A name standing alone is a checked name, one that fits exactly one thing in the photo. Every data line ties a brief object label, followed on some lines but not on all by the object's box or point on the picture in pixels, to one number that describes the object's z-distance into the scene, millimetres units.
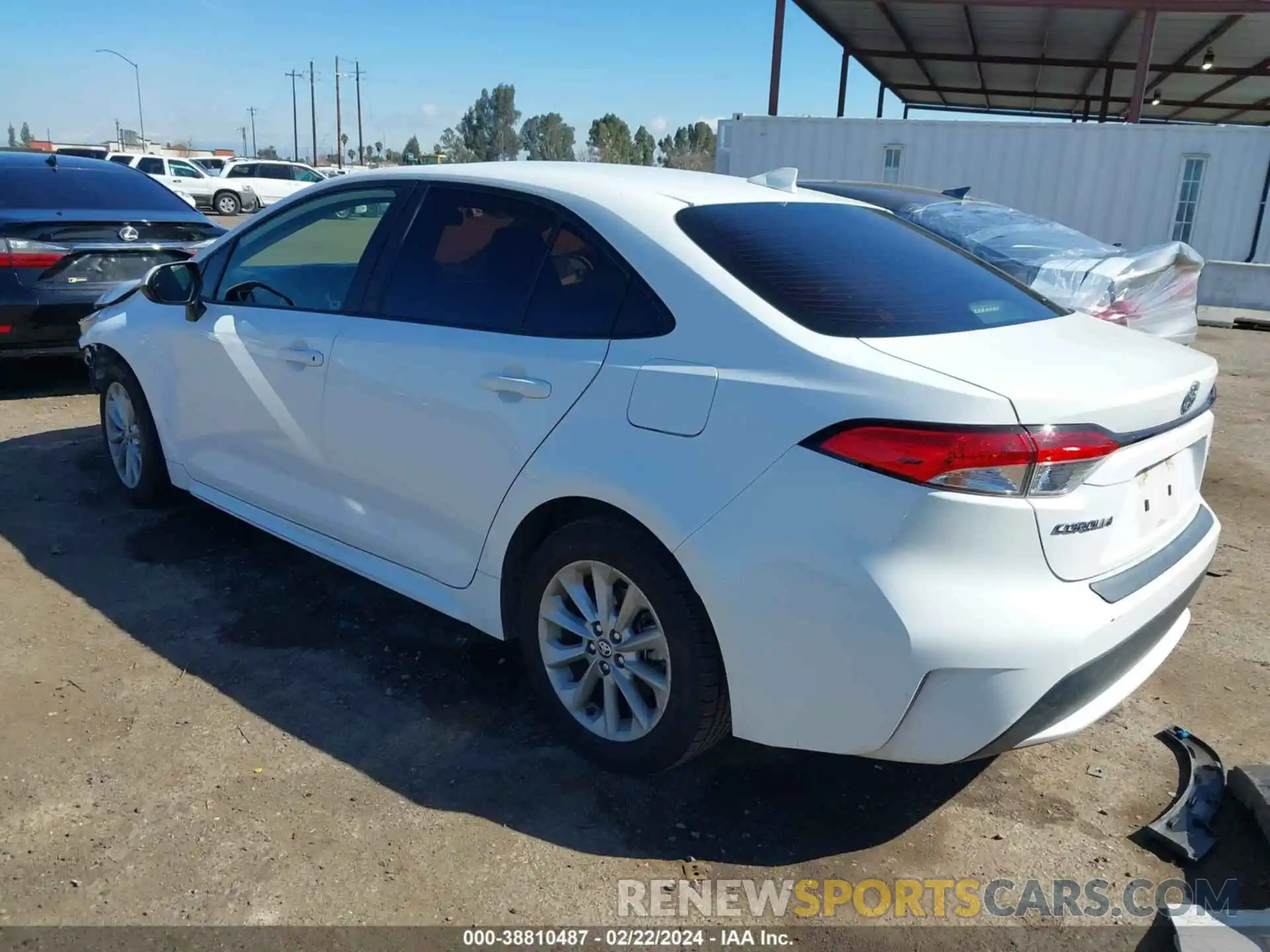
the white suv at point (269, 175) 30141
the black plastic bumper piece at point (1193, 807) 2613
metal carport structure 15289
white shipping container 13789
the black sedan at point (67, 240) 6246
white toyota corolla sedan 2188
